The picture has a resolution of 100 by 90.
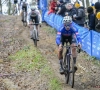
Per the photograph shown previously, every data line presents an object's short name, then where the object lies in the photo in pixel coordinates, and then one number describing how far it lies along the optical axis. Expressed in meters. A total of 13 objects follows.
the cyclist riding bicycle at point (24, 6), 22.05
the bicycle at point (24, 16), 22.17
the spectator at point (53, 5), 20.33
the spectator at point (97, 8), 12.17
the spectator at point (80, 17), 14.91
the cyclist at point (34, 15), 15.23
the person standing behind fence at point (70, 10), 15.57
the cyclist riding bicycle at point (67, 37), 8.96
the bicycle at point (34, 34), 15.16
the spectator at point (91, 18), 12.26
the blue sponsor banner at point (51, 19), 21.66
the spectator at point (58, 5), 19.97
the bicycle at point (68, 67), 8.98
